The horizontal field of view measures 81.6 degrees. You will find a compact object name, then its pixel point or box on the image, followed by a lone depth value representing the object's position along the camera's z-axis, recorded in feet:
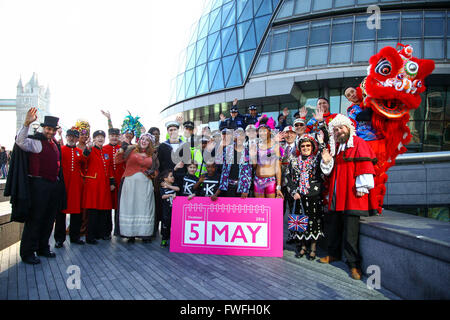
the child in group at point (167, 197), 16.79
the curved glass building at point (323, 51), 49.55
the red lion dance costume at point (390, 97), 12.44
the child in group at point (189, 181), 16.67
